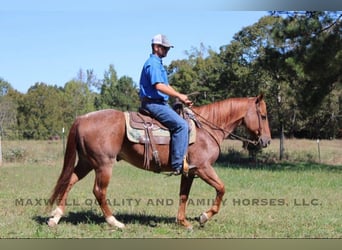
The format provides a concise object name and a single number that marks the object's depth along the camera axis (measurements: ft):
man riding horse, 18.08
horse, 18.61
